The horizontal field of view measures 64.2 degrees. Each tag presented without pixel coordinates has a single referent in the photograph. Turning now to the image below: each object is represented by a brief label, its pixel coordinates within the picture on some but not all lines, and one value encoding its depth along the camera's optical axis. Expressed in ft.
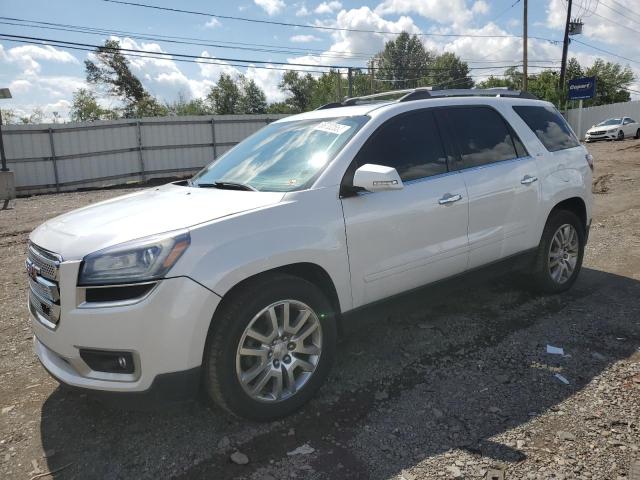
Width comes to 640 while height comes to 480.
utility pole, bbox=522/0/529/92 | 109.13
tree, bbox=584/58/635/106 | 195.31
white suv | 8.18
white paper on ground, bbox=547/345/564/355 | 12.13
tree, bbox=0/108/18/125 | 168.16
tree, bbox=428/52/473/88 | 224.12
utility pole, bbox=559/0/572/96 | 120.57
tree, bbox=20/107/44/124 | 170.21
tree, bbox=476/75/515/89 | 186.39
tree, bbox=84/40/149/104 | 160.04
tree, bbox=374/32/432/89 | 253.03
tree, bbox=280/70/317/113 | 249.14
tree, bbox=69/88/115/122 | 177.88
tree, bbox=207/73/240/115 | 226.79
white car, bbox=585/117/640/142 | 95.81
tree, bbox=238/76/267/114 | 230.27
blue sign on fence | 105.49
